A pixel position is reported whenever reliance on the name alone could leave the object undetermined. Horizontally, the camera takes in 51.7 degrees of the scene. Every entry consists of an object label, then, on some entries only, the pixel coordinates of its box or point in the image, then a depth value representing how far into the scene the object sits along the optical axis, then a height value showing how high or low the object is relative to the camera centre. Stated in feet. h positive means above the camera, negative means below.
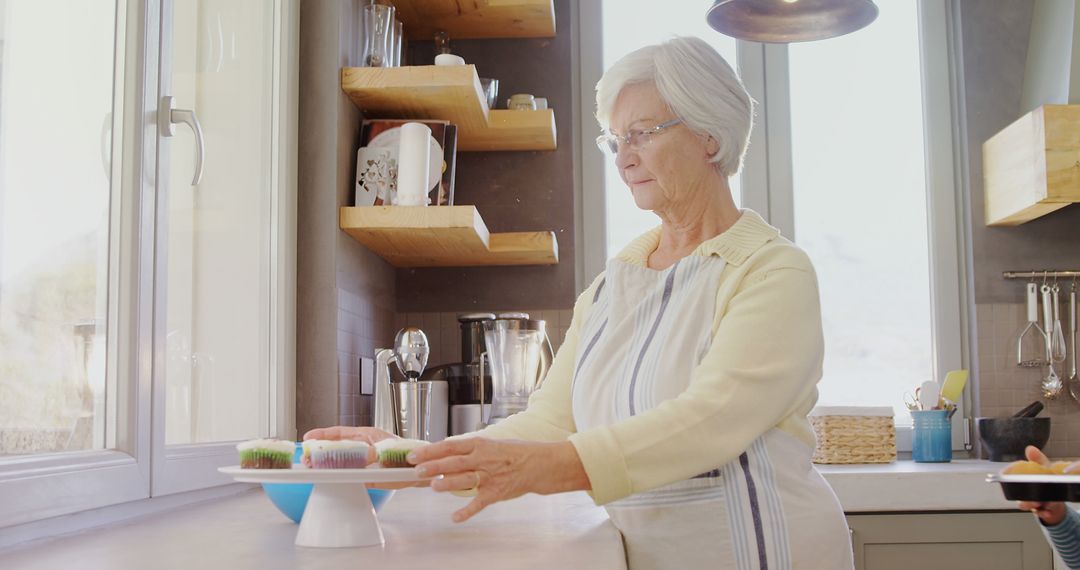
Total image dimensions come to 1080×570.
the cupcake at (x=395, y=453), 3.81 -0.28
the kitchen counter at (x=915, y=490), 8.66 -0.95
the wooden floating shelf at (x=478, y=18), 10.00 +3.29
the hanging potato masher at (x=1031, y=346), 10.66 +0.20
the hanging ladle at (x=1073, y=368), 10.64 -0.01
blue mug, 9.98 -0.62
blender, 8.52 +0.04
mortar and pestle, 9.74 -0.58
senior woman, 3.82 -0.03
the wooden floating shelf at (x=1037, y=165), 9.50 +1.77
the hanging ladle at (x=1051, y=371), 10.53 -0.04
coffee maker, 9.30 -0.02
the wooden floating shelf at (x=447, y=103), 8.36 +2.15
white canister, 8.35 +1.54
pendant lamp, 7.38 +2.35
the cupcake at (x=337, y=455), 3.79 -0.28
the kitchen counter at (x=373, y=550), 3.64 -0.63
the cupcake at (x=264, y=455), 3.79 -0.28
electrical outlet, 8.91 -0.04
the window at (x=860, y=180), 11.07 +1.89
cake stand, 3.91 -0.52
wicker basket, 9.60 -0.58
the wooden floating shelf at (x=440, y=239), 8.23 +1.06
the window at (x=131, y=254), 4.22 +0.58
